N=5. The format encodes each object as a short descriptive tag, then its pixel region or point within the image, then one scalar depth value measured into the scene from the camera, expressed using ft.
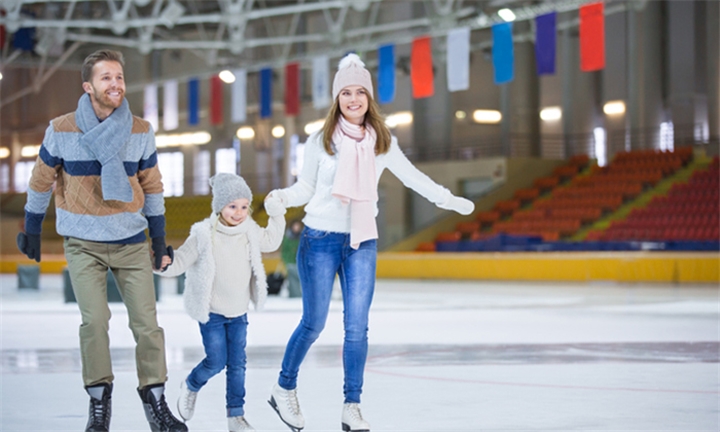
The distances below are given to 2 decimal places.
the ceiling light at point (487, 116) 118.62
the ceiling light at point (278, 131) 129.55
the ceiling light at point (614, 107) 117.48
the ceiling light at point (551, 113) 126.00
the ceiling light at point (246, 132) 133.18
